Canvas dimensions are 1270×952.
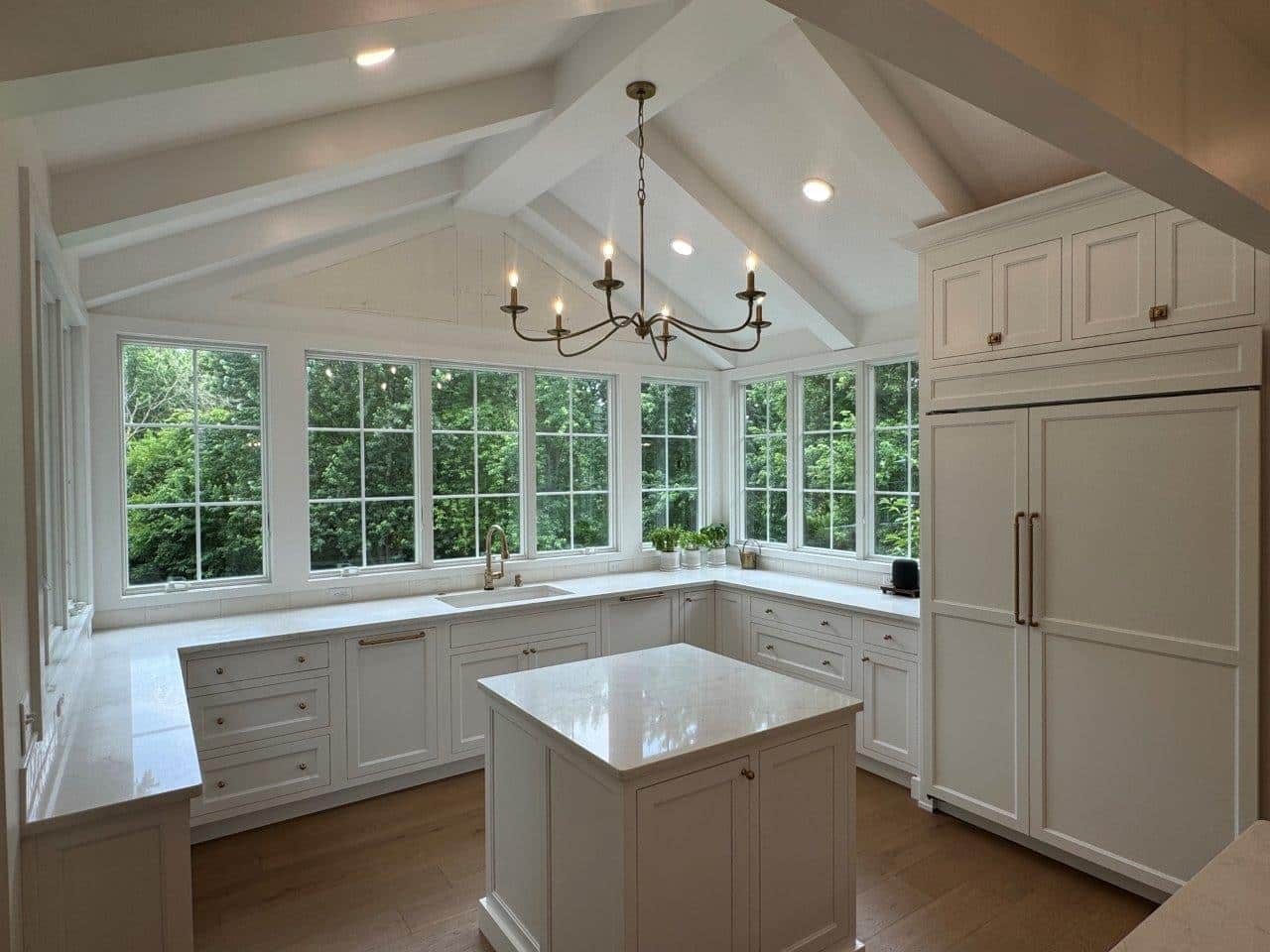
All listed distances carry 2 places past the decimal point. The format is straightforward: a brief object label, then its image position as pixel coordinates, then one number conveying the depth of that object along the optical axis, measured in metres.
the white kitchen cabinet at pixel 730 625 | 4.43
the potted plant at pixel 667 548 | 5.00
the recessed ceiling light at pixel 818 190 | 3.37
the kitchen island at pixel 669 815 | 1.84
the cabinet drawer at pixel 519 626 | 3.70
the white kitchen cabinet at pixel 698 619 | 4.52
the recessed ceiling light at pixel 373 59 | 2.23
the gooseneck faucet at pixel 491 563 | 4.28
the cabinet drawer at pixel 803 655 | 3.82
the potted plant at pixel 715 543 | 5.18
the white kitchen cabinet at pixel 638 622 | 4.21
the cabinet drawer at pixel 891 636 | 3.47
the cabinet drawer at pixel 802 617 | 3.82
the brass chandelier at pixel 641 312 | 2.24
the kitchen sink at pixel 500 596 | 4.11
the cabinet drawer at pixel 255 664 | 3.06
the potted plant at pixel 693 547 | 5.06
